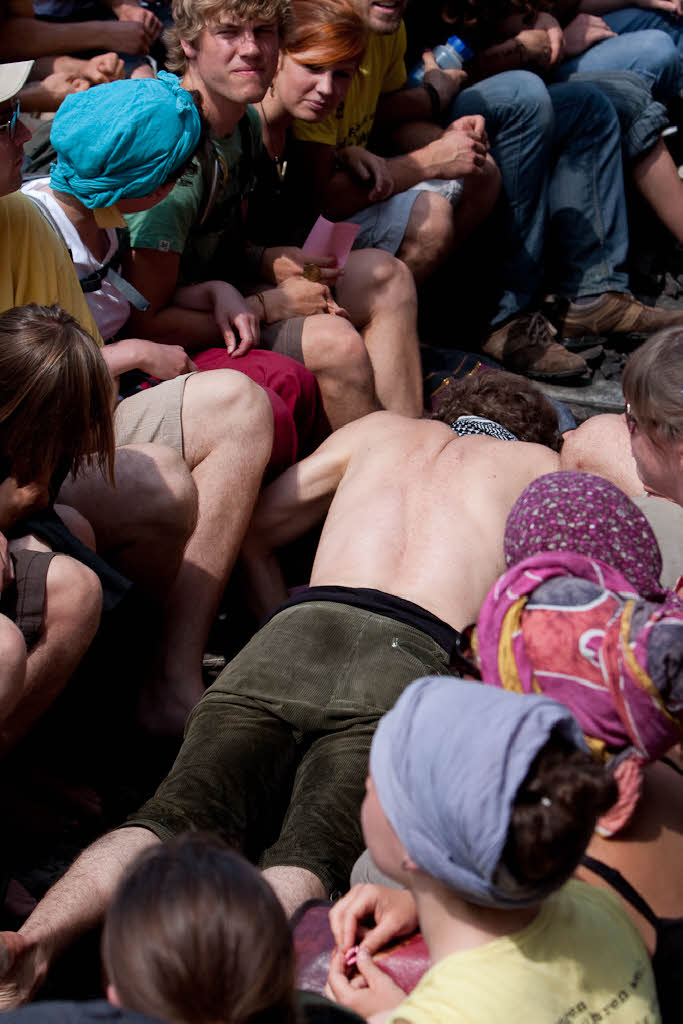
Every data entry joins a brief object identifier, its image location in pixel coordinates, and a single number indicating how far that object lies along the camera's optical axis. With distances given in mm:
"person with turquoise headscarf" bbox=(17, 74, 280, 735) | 3066
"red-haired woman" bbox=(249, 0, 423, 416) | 4070
